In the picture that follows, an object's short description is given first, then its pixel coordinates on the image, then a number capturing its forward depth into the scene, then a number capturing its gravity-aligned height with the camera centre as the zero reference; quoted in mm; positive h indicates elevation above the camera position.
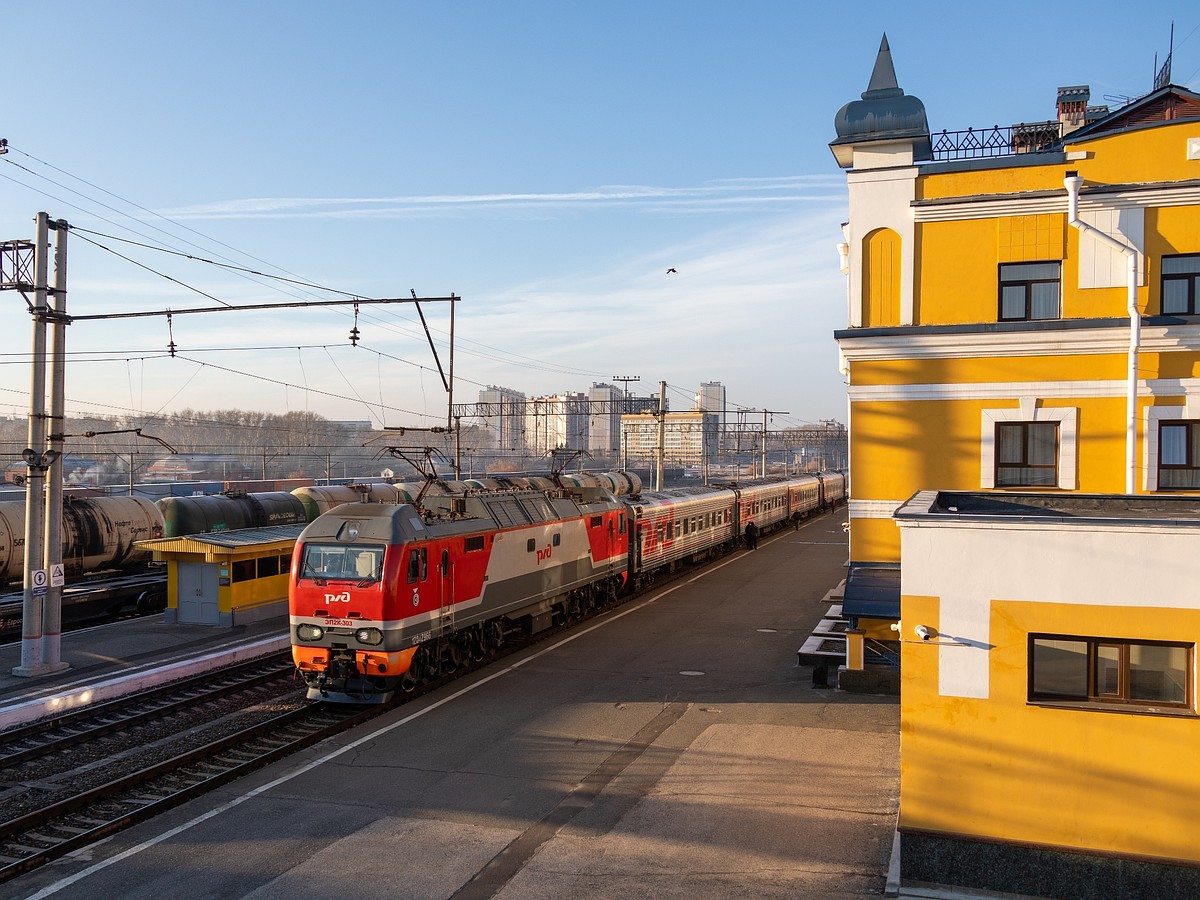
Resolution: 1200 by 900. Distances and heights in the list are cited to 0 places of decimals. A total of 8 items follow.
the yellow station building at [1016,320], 15758 +2396
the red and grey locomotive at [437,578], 14852 -2394
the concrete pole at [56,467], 17594 -470
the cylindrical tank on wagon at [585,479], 28578 -952
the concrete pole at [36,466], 17406 -446
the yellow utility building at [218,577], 22141 -3189
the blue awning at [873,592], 14781 -2283
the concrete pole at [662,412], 44906 +1920
